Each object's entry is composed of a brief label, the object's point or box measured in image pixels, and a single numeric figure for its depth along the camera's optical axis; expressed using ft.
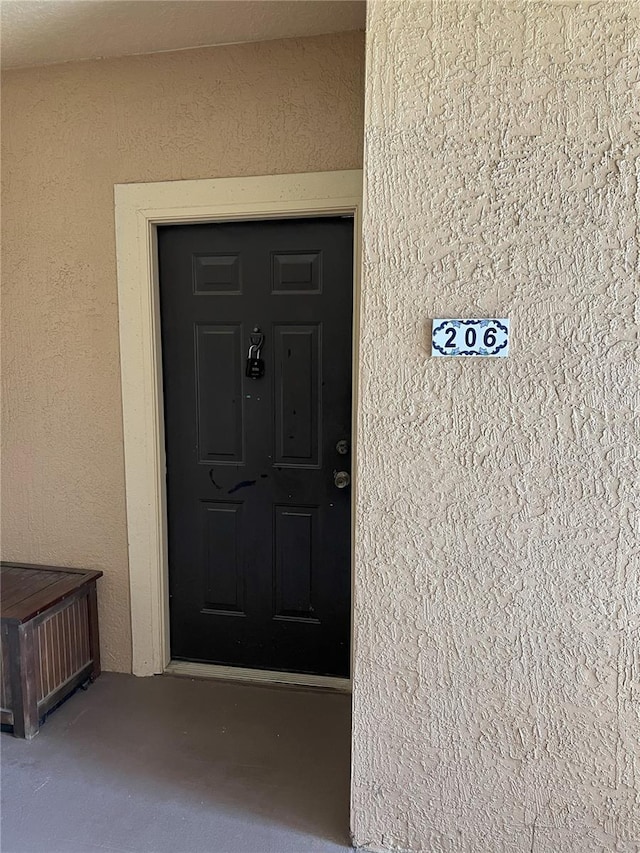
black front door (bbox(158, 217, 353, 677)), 7.17
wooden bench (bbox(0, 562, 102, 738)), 6.45
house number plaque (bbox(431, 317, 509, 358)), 4.39
